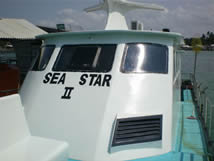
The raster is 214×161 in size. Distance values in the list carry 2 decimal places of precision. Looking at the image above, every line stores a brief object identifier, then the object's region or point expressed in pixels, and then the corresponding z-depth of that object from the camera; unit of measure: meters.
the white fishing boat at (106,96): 3.40
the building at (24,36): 13.39
